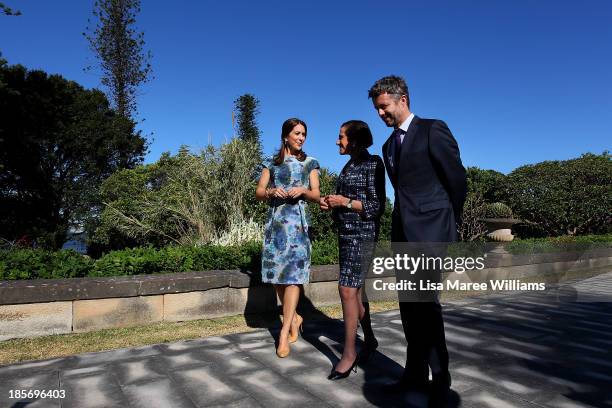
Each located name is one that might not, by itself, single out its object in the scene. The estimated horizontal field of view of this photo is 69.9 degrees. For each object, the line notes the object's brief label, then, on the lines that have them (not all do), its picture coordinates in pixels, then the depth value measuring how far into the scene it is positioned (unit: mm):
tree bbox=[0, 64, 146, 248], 19328
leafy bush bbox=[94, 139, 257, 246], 10547
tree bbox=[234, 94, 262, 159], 27250
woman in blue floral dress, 3703
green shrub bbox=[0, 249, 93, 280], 4488
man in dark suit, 2484
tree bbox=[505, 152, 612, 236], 16594
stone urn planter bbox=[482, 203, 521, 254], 12042
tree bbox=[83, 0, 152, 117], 24188
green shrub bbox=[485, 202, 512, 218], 12336
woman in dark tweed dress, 3119
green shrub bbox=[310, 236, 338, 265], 6129
